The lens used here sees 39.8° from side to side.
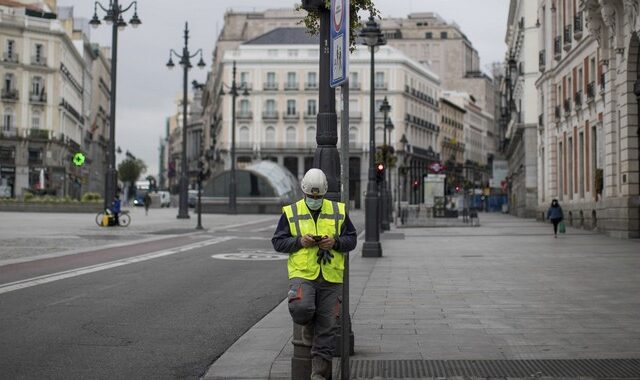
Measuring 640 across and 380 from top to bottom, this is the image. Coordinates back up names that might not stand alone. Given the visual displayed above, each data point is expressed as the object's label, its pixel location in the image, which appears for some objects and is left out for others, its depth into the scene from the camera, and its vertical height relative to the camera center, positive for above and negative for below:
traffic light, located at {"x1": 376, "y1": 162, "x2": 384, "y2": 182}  30.95 +1.20
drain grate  6.76 -1.29
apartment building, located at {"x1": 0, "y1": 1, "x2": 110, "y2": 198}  83.75 +10.06
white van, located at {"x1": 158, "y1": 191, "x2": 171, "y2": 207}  99.35 +0.55
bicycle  35.19 -0.64
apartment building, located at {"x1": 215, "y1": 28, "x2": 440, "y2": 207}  103.25 +12.06
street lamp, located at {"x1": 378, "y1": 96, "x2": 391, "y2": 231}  38.78 +0.30
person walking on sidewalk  30.56 -0.32
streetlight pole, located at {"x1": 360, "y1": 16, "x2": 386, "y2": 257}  20.62 -0.06
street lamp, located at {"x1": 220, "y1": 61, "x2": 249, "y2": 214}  66.45 +0.76
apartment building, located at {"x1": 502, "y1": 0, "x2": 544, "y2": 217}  60.34 +7.19
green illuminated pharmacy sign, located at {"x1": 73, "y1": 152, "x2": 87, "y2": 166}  34.93 +1.77
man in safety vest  6.10 -0.38
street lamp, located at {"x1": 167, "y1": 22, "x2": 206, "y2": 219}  46.72 +6.08
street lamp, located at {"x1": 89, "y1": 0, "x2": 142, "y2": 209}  33.53 +4.21
